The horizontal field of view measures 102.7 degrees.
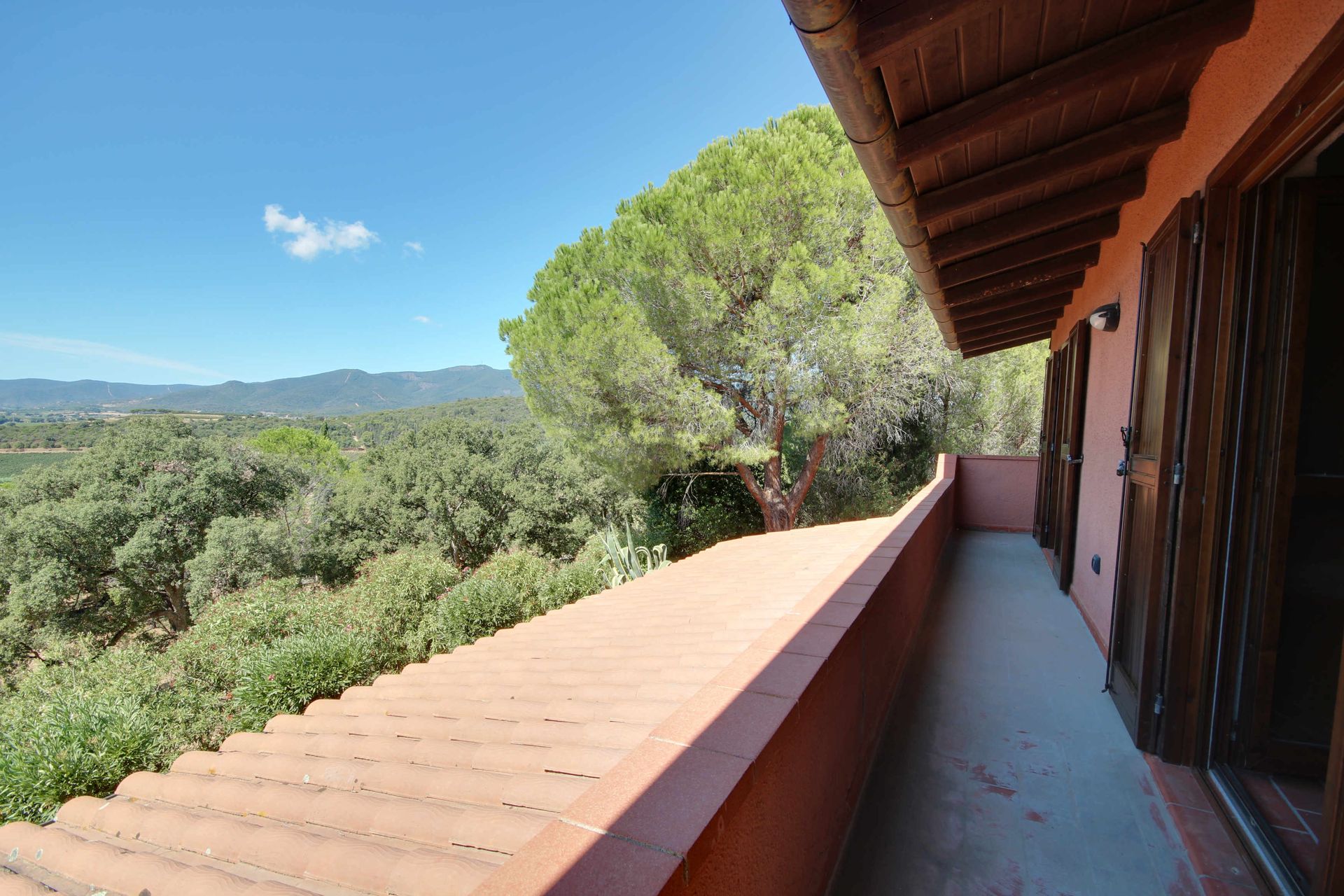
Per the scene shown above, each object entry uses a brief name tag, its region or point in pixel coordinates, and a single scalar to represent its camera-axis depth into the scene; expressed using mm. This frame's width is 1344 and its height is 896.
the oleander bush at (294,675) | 6590
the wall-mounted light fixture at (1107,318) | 3041
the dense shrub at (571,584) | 9977
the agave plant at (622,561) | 9438
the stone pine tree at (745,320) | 8891
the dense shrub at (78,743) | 4734
